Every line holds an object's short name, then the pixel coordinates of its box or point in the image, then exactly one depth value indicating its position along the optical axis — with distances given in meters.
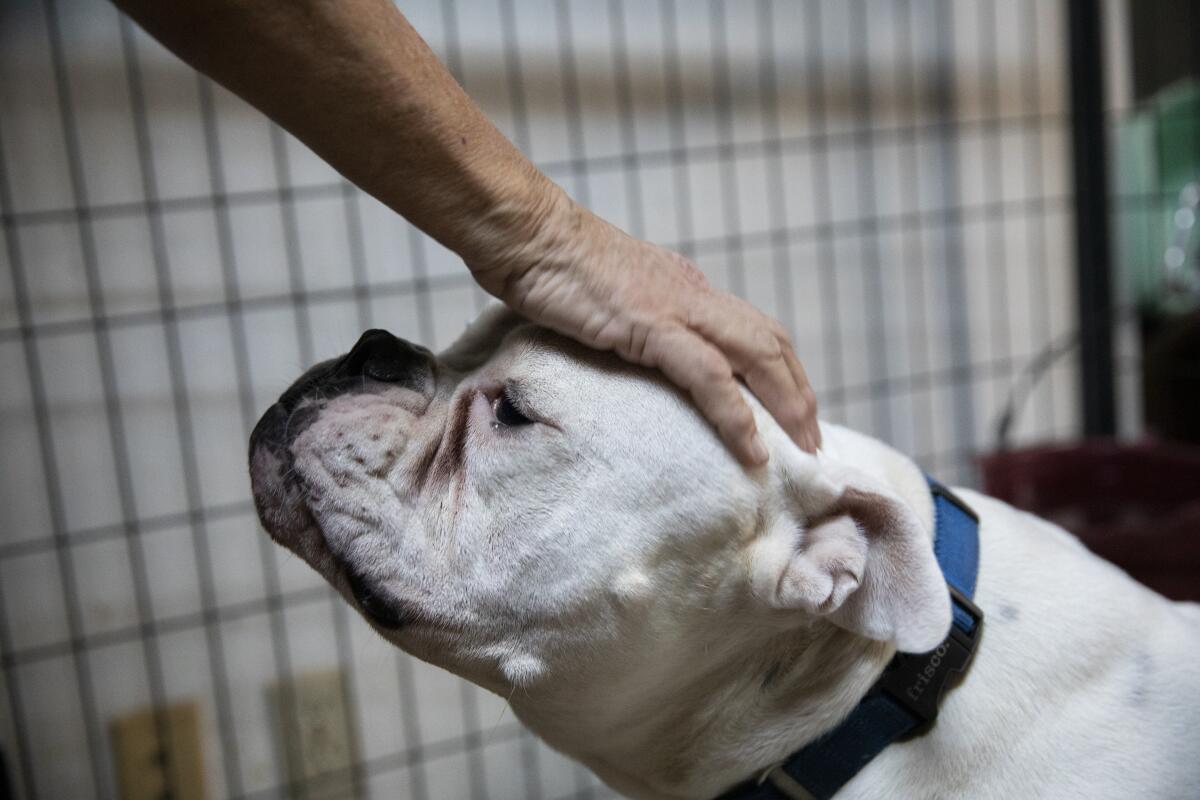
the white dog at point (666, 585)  0.99
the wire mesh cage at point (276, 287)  1.93
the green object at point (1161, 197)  2.67
